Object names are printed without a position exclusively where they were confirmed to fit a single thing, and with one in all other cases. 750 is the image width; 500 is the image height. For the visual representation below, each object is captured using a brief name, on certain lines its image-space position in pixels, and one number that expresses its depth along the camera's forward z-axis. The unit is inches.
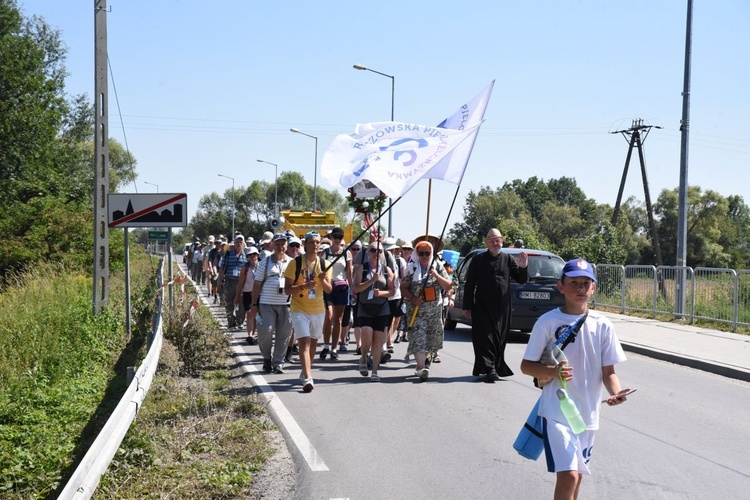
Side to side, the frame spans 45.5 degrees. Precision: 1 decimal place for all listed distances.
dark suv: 619.8
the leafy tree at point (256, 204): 4408.2
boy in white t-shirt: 172.7
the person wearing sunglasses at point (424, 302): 427.8
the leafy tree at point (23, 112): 1759.4
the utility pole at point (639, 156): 1688.0
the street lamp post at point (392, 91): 1329.2
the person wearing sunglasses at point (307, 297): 395.2
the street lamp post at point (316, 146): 1927.9
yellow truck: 1033.9
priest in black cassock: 419.2
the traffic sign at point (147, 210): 553.3
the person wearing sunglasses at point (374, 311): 431.5
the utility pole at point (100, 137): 582.2
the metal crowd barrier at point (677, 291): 691.4
